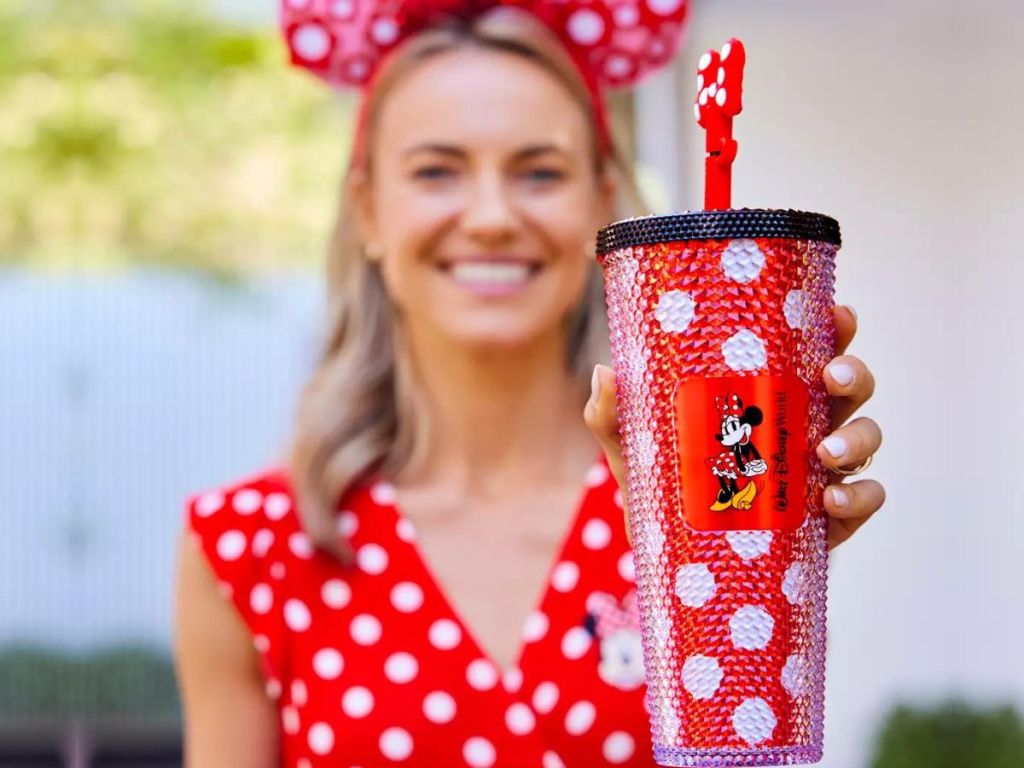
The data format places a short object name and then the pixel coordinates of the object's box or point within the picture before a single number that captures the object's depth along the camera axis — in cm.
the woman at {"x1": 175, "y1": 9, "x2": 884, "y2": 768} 200
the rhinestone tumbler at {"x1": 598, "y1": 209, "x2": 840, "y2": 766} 113
